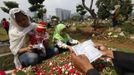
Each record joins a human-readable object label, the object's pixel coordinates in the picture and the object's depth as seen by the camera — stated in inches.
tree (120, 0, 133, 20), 366.1
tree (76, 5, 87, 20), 889.0
